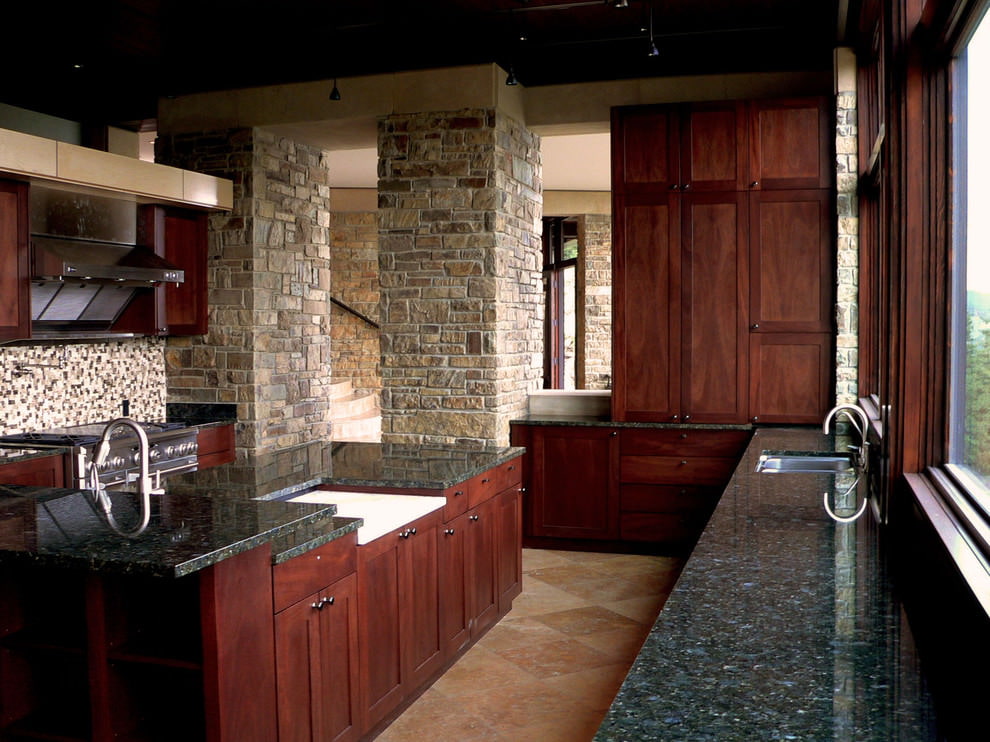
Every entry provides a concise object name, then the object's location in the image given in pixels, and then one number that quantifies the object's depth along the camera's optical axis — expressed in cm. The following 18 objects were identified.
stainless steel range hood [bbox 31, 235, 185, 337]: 509
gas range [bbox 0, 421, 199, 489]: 492
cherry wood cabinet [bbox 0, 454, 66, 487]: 463
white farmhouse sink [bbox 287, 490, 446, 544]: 343
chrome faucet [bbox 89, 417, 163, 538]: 262
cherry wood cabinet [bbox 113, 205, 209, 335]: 595
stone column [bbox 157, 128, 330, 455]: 626
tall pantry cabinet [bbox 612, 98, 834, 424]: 576
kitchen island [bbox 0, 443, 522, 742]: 243
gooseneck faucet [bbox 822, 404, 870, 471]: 375
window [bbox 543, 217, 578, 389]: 1266
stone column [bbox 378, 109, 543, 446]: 595
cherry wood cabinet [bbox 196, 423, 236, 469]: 600
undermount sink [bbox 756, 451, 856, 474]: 458
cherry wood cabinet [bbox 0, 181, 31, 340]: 482
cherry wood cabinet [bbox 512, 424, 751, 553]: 599
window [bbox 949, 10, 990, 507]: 212
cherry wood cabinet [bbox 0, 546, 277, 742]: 246
